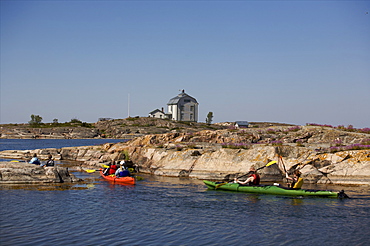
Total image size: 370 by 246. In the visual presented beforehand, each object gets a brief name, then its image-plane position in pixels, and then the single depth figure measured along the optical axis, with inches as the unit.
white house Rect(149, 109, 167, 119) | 4335.6
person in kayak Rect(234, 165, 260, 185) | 896.9
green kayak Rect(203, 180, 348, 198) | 796.0
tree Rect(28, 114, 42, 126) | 5230.3
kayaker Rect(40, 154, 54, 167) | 1038.4
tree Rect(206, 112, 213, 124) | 4980.3
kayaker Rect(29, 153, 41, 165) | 1057.5
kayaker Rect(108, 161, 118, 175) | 1135.0
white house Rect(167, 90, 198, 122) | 4035.4
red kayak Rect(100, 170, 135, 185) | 1022.3
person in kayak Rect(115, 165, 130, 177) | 1057.9
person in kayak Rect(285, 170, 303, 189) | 840.5
